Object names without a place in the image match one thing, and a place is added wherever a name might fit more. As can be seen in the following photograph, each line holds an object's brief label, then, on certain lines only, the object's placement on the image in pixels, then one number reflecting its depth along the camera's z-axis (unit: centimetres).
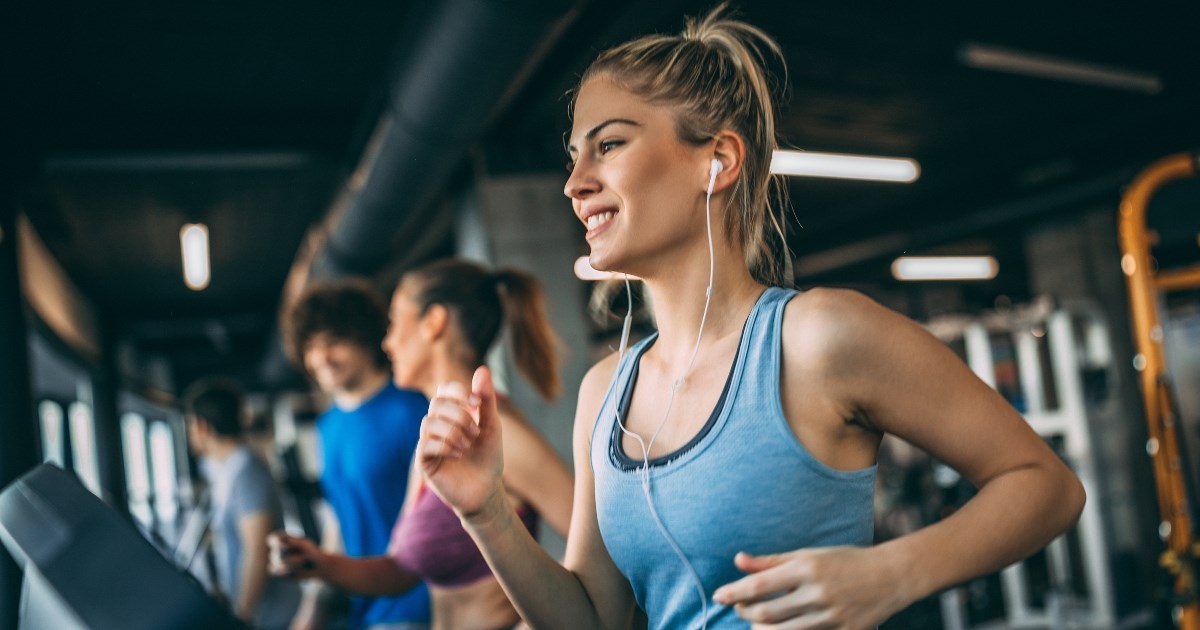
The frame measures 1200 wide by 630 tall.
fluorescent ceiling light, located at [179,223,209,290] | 668
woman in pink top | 174
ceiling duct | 296
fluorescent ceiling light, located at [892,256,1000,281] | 1175
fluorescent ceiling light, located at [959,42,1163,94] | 549
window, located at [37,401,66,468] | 770
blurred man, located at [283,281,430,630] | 242
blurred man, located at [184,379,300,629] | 337
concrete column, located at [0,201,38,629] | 400
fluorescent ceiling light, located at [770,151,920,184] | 665
